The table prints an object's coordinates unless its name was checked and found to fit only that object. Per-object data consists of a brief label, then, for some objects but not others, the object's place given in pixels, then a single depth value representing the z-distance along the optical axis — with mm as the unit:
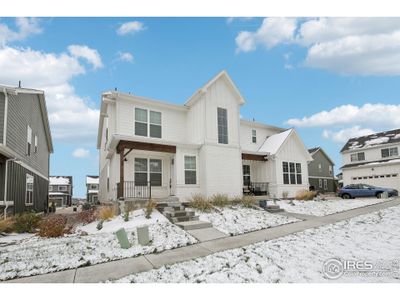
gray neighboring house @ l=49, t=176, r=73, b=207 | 50350
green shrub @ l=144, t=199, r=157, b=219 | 10444
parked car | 22203
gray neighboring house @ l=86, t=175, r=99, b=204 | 56725
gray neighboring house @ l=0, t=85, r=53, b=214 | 11953
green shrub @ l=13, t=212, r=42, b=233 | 10097
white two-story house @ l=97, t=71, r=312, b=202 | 14562
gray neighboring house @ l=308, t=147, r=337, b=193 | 35531
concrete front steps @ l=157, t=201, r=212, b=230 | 9602
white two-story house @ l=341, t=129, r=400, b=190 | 29172
